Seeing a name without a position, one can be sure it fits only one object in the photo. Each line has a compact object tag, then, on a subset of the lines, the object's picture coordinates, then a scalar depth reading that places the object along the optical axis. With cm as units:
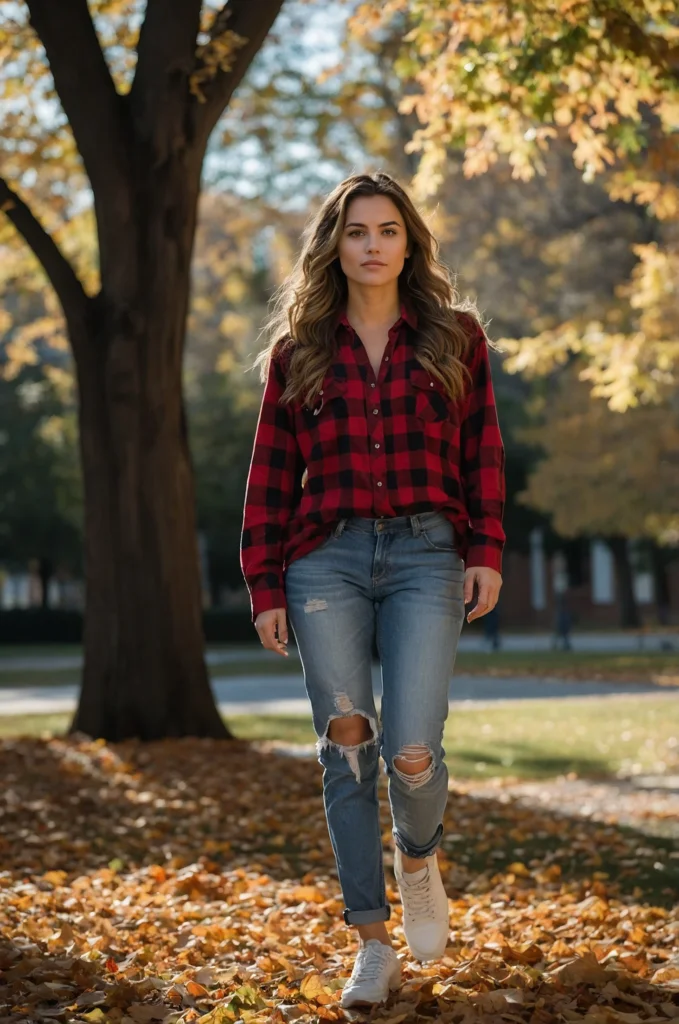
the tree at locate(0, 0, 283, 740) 1125
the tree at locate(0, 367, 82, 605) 4406
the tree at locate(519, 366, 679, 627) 3053
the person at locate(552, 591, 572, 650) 3534
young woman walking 421
